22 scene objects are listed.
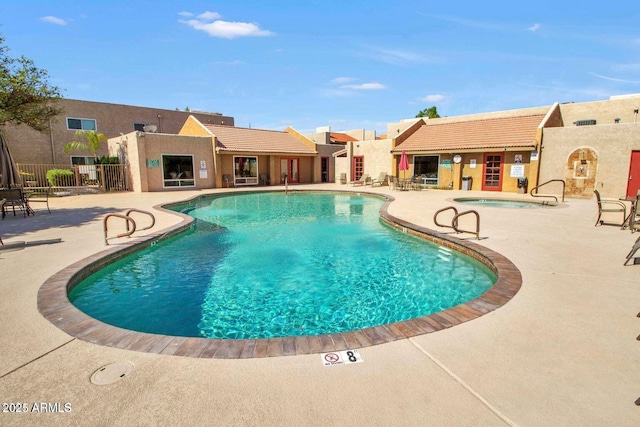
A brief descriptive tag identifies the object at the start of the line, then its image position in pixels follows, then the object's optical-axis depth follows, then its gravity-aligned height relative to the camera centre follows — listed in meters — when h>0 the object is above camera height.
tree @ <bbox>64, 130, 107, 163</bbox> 23.47 +2.36
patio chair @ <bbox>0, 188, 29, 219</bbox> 10.69 -0.68
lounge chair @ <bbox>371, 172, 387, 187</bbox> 24.00 -0.48
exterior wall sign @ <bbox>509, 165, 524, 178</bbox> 18.45 +0.12
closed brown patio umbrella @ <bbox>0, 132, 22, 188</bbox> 10.82 +0.23
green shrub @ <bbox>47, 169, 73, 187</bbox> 19.96 -0.02
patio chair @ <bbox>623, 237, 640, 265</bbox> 5.35 -1.31
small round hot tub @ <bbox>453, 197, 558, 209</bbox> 14.29 -1.37
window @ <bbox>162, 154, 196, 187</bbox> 21.11 +0.33
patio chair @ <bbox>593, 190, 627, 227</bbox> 8.92 -1.08
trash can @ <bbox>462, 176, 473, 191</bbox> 20.42 -0.52
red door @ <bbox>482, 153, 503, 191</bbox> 19.38 +0.07
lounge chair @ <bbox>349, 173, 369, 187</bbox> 25.42 -0.53
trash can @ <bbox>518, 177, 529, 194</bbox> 18.16 -0.59
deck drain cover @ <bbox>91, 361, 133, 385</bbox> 2.77 -1.69
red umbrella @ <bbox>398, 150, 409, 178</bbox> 21.31 +0.75
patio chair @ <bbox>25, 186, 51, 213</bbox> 17.83 -0.88
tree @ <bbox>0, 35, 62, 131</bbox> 12.29 +3.15
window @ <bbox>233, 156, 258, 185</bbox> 24.69 +0.35
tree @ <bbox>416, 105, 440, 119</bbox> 48.76 +9.01
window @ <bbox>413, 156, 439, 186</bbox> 22.09 +0.38
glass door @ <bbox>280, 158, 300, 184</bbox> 27.22 +0.36
